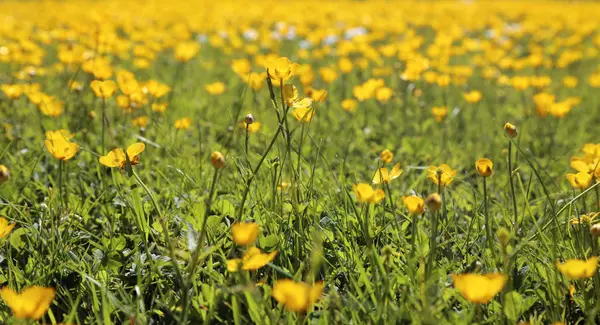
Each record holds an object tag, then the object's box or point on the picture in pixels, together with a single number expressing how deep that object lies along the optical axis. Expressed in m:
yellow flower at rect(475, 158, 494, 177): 1.11
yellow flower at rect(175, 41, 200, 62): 1.78
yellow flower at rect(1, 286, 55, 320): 1.01
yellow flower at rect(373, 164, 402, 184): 1.14
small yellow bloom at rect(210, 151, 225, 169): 1.05
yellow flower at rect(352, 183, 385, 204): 1.09
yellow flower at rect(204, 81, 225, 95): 1.64
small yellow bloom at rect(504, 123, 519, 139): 1.13
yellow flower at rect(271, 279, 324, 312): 1.01
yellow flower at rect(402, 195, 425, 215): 1.08
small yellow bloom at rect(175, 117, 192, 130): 1.36
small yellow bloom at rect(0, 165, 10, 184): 1.09
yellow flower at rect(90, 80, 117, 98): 1.29
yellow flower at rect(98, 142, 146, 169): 1.12
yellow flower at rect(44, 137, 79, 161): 1.13
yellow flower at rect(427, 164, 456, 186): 1.12
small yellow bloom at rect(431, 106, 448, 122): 1.50
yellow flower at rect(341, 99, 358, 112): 1.55
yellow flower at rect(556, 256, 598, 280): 1.04
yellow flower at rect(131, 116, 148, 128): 1.40
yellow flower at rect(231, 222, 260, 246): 1.04
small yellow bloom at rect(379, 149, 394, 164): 1.22
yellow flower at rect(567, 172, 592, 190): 1.13
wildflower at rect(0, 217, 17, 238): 1.08
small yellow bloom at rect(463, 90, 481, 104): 1.61
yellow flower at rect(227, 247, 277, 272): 1.05
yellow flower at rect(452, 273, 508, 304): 1.02
